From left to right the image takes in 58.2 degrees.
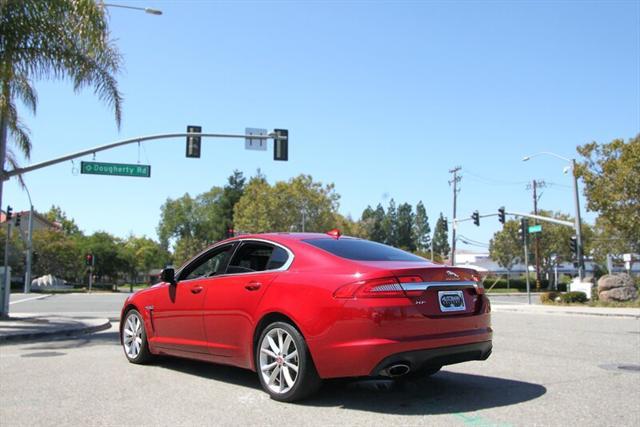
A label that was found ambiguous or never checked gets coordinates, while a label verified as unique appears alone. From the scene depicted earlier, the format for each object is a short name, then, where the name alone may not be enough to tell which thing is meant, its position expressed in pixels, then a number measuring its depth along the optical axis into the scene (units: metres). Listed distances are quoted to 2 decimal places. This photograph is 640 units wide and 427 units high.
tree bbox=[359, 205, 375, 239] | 77.17
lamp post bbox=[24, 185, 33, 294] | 44.00
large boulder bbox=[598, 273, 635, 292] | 25.29
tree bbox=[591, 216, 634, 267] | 68.81
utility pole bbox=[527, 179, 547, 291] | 58.98
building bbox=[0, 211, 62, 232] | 86.66
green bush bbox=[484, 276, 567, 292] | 63.72
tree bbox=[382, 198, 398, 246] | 133.12
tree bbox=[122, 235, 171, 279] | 93.55
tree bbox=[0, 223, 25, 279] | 55.37
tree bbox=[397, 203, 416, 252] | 134.76
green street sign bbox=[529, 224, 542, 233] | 29.17
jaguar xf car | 4.70
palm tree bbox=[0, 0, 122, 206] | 12.92
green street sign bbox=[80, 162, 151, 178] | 19.58
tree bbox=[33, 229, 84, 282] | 63.38
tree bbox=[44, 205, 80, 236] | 108.56
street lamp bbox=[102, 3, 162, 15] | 17.42
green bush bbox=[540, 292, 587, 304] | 26.48
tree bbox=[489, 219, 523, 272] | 64.19
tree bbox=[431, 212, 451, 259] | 137.76
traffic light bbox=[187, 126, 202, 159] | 20.42
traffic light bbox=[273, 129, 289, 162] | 21.33
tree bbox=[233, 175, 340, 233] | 59.66
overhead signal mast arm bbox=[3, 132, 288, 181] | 15.71
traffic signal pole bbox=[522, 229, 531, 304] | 28.70
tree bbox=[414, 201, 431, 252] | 137.12
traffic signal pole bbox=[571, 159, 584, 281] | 30.64
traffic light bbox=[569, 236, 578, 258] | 31.32
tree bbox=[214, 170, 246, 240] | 90.46
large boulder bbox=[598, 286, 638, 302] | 24.55
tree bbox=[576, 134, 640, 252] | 26.83
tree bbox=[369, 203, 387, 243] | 124.12
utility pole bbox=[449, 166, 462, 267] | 50.50
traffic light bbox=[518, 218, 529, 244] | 28.77
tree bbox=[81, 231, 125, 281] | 78.88
